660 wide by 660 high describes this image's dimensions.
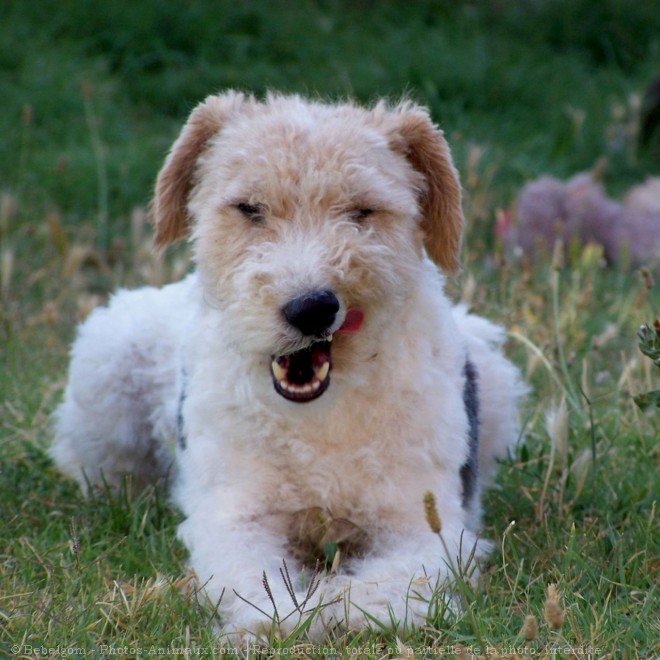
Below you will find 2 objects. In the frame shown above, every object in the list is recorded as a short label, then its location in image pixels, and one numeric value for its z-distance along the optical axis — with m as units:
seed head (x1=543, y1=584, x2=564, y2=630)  5.45
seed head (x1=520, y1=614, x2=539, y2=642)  5.50
